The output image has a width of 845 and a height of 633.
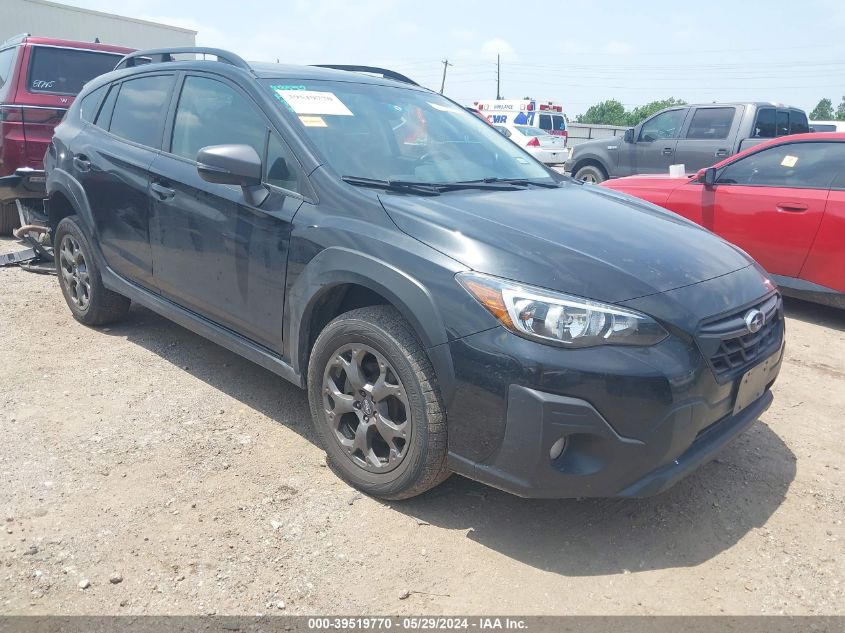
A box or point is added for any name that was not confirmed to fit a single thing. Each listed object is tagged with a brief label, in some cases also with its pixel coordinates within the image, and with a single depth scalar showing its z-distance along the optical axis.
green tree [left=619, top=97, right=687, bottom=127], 70.78
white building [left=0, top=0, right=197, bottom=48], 17.45
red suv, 6.55
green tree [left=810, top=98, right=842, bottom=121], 98.94
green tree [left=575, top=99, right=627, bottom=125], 85.12
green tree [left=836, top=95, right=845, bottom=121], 93.06
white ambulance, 27.92
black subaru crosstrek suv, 2.31
